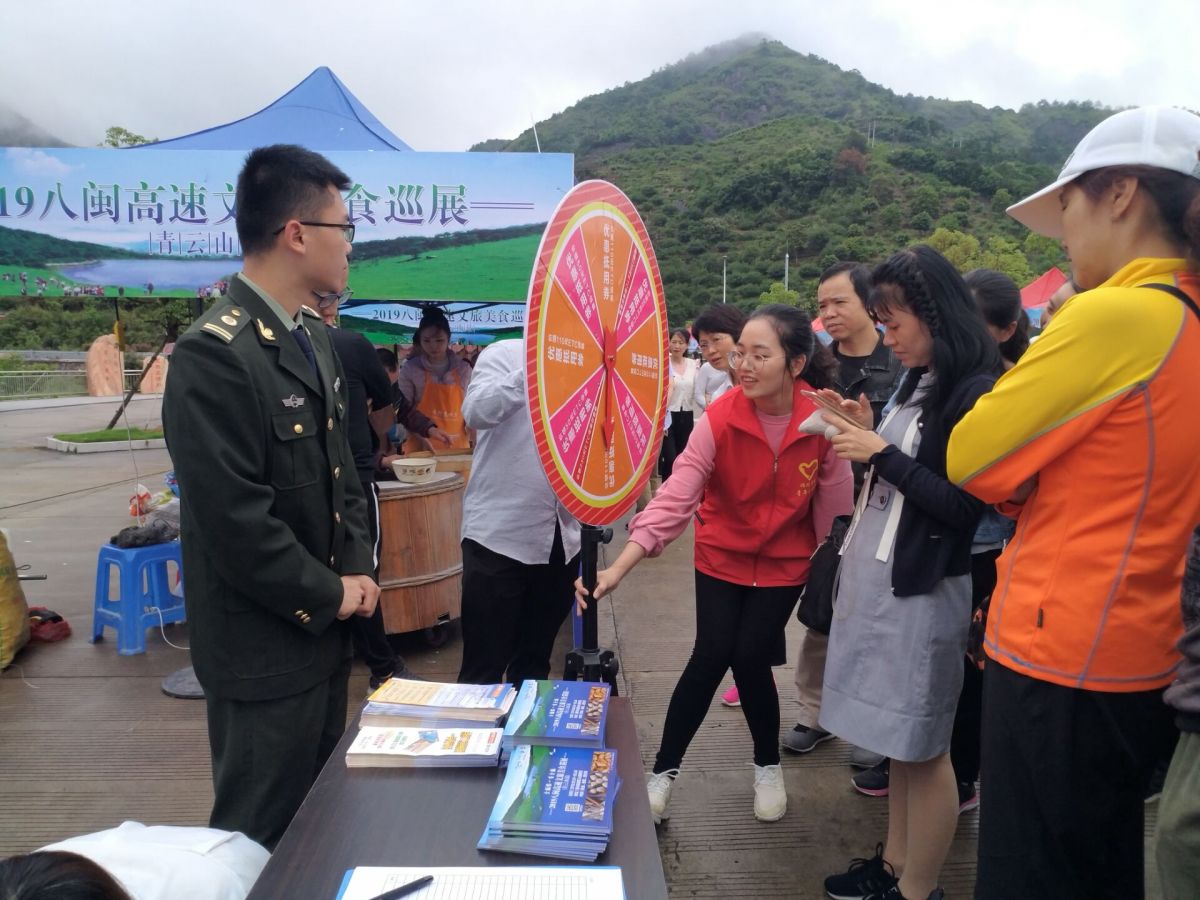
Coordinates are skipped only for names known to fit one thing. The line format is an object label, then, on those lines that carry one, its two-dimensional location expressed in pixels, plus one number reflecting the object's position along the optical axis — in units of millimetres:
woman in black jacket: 1878
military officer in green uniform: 1484
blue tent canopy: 5168
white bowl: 3764
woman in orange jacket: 1277
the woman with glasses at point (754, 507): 2385
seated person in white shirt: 846
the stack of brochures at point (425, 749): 1382
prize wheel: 1522
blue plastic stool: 3930
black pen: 1041
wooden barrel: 3725
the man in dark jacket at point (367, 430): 3264
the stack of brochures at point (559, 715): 1408
